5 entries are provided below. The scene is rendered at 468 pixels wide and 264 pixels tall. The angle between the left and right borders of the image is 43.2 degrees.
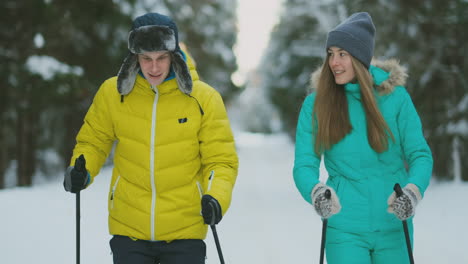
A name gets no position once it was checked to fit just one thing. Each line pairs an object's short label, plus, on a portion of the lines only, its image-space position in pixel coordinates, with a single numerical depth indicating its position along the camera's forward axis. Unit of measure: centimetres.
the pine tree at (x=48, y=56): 1263
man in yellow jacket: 316
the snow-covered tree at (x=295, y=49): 1902
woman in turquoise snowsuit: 322
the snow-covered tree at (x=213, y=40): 2547
